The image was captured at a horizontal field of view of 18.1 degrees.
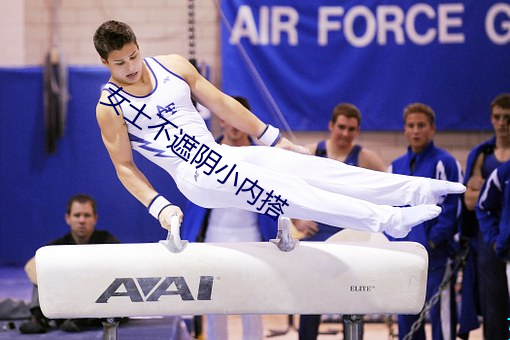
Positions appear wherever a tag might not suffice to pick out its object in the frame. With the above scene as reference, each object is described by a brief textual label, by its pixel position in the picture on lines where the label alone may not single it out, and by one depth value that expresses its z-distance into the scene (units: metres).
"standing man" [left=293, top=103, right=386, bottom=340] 11.19
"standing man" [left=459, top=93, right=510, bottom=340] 10.71
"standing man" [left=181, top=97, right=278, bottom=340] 10.81
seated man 11.55
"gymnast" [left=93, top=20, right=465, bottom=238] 7.72
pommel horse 7.73
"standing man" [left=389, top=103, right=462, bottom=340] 10.51
